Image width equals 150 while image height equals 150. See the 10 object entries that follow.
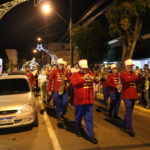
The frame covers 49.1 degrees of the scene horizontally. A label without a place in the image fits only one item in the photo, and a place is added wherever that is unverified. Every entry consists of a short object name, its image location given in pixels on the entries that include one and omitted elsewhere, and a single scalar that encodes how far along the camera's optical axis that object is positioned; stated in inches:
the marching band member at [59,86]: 205.5
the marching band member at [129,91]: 167.5
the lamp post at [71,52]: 453.2
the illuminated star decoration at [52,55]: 1105.6
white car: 170.7
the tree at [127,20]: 328.1
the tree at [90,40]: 504.1
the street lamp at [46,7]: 415.2
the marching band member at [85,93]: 152.8
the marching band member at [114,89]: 210.7
